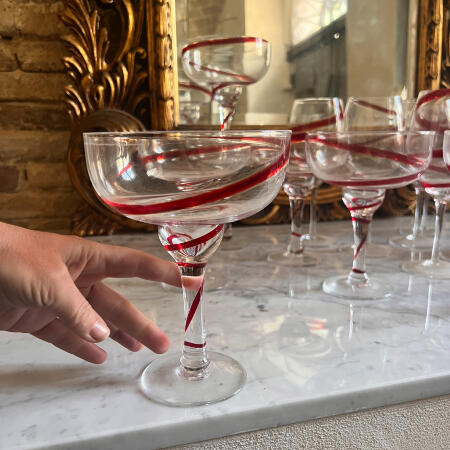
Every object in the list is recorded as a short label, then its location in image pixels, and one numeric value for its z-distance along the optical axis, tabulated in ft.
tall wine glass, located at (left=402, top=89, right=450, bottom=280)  2.74
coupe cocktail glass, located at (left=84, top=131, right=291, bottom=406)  1.28
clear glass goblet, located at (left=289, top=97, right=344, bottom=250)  3.18
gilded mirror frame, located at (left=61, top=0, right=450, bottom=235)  3.22
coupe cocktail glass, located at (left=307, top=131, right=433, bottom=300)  2.23
